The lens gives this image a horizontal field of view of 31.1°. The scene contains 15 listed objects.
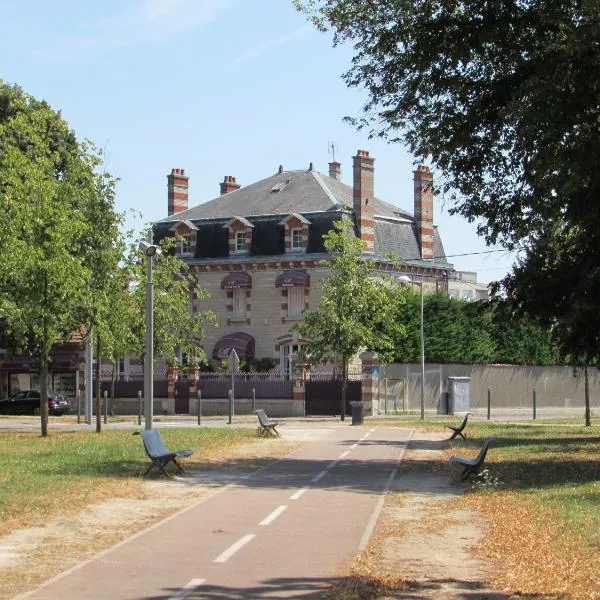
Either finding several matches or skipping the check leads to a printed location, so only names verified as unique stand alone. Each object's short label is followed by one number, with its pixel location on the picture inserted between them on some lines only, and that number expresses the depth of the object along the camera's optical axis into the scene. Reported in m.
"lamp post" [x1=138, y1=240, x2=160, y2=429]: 24.94
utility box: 52.19
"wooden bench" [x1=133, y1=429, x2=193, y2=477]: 19.66
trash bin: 42.00
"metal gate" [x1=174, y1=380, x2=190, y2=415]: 54.16
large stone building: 57.47
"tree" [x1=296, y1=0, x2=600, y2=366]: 18.27
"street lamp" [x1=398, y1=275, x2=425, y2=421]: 48.12
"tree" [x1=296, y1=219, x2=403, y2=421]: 47.16
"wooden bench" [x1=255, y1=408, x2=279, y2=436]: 32.59
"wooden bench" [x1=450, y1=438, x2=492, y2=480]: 19.10
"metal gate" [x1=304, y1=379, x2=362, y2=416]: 51.41
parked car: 57.06
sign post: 43.19
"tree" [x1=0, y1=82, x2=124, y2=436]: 28.97
